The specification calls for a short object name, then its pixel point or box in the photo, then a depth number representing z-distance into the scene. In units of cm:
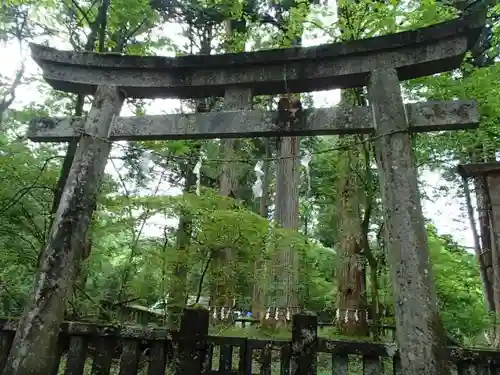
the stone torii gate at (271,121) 331
